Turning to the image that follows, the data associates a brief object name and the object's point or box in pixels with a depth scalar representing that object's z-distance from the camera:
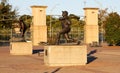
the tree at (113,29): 44.78
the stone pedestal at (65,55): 21.30
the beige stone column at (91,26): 49.62
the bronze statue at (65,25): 21.77
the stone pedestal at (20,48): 31.86
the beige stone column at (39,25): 46.78
